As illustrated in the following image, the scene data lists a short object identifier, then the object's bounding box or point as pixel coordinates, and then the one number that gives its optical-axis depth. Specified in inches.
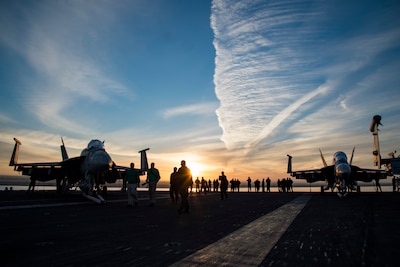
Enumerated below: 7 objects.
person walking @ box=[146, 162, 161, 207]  582.6
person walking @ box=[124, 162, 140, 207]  563.8
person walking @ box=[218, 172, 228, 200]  841.8
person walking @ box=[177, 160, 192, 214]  440.1
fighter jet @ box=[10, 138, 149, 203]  684.1
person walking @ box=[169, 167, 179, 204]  599.7
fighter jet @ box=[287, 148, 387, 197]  893.8
